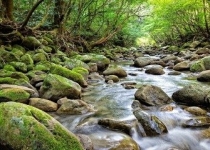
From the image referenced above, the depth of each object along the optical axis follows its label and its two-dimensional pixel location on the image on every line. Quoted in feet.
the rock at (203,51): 31.27
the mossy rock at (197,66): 20.77
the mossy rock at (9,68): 14.43
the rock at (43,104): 10.13
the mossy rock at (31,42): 20.28
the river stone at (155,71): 20.58
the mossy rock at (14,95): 9.63
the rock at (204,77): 16.69
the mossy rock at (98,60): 22.86
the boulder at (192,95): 11.24
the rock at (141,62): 25.82
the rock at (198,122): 9.27
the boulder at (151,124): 8.47
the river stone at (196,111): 10.20
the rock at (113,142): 7.30
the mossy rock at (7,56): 16.28
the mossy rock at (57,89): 11.36
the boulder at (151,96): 11.40
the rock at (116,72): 19.09
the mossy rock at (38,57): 18.52
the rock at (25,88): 10.78
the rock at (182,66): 22.18
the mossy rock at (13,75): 12.85
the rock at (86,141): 7.06
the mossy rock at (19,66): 15.21
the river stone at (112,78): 17.38
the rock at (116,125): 8.71
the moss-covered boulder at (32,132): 5.88
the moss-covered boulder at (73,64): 19.14
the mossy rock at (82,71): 17.20
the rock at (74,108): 10.26
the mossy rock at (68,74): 14.72
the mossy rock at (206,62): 20.57
